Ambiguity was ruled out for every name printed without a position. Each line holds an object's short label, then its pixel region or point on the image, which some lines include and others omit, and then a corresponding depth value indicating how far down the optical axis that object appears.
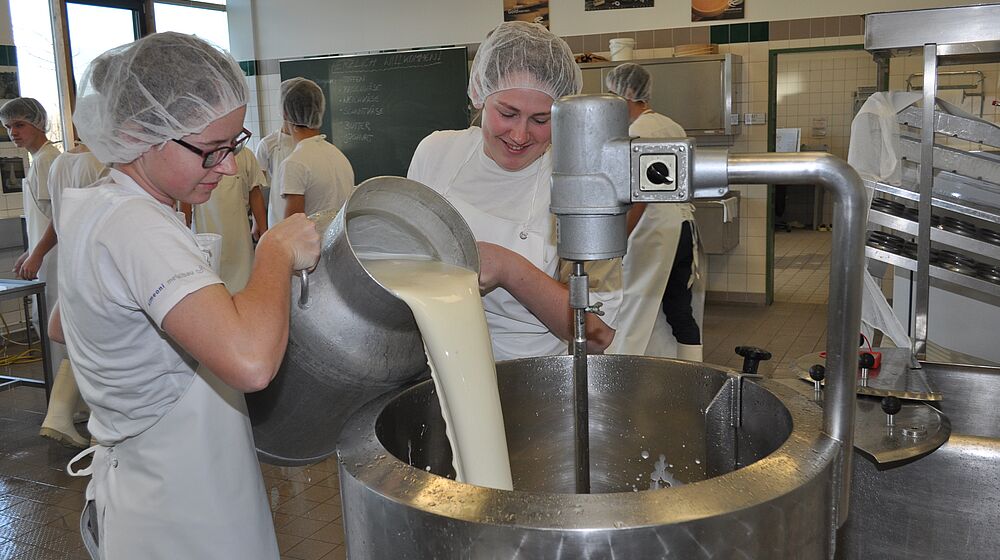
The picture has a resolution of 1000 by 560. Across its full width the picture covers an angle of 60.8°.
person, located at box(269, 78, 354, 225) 4.32
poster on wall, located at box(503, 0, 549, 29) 6.60
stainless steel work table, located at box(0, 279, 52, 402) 4.02
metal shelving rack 1.88
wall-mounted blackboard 7.00
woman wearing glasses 1.16
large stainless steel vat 0.84
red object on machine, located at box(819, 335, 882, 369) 2.00
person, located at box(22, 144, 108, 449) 3.91
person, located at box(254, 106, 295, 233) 5.11
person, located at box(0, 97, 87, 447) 4.32
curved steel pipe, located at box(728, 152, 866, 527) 0.93
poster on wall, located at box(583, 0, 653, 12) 6.24
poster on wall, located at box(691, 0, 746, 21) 5.98
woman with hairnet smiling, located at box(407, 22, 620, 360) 1.79
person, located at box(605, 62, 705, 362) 4.04
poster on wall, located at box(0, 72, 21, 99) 5.96
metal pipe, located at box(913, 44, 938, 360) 1.93
